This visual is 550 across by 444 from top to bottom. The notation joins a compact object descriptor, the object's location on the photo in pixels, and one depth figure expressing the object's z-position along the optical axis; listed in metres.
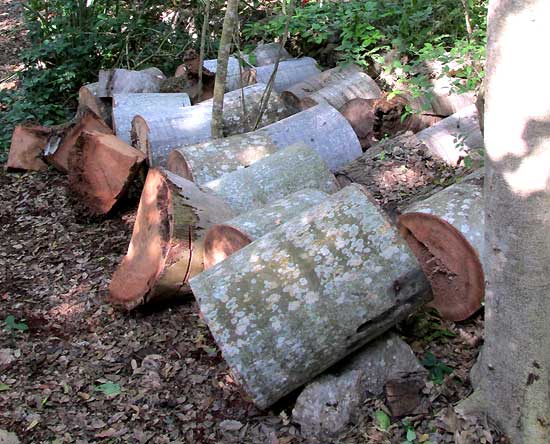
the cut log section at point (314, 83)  5.82
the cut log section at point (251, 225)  3.36
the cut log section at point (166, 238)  3.57
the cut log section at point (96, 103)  6.14
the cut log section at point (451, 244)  3.14
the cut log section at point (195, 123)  5.02
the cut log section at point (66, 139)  5.39
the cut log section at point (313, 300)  2.77
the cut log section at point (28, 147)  6.00
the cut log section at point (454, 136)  4.61
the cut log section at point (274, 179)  4.01
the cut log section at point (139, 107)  5.41
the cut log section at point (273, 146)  4.43
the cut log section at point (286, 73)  6.23
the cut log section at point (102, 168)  4.75
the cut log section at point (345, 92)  5.69
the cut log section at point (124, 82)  6.23
